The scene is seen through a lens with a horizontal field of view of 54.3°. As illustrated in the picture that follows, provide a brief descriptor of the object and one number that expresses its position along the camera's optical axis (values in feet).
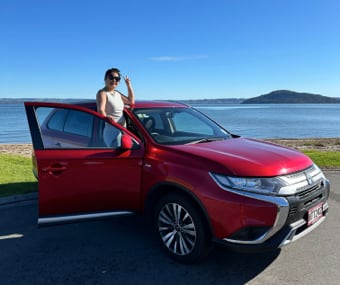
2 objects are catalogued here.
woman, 13.29
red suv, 10.53
